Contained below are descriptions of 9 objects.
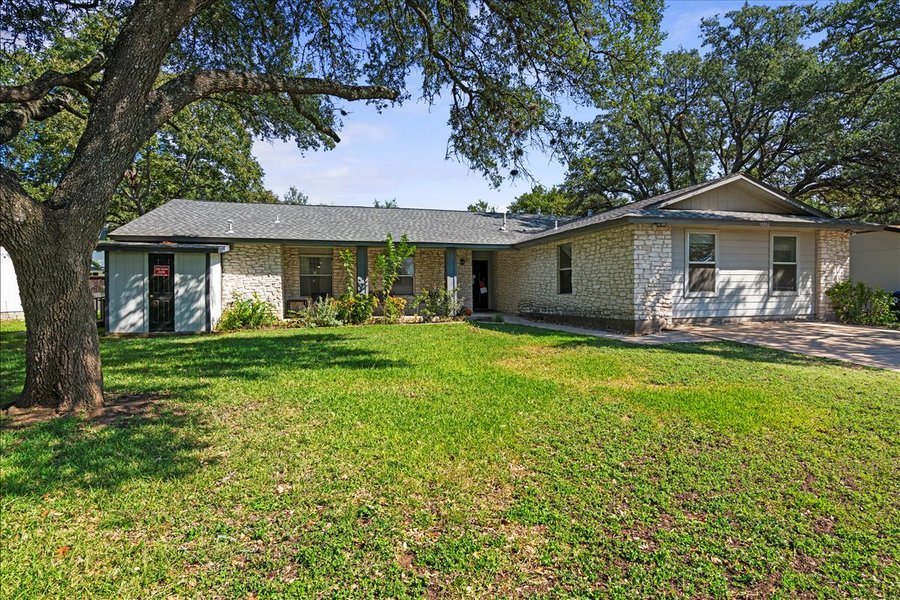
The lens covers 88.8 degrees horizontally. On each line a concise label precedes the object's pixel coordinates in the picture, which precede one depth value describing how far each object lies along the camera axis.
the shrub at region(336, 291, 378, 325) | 13.65
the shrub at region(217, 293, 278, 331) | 12.57
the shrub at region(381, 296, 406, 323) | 14.02
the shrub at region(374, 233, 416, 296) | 13.70
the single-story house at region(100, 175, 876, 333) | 11.01
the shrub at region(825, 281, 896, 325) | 11.51
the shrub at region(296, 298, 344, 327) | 13.15
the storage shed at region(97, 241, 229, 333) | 11.35
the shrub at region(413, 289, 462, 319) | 14.73
